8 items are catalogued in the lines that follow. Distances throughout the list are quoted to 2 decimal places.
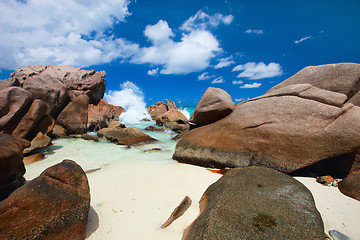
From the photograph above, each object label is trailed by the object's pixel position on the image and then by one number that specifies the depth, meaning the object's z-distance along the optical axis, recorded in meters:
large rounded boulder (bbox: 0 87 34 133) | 5.22
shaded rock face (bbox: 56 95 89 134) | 9.41
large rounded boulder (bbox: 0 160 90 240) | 1.44
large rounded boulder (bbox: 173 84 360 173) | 3.35
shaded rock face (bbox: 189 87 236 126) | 5.37
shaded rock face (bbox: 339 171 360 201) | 2.58
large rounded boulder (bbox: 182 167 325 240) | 1.60
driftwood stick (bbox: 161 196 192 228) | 2.10
